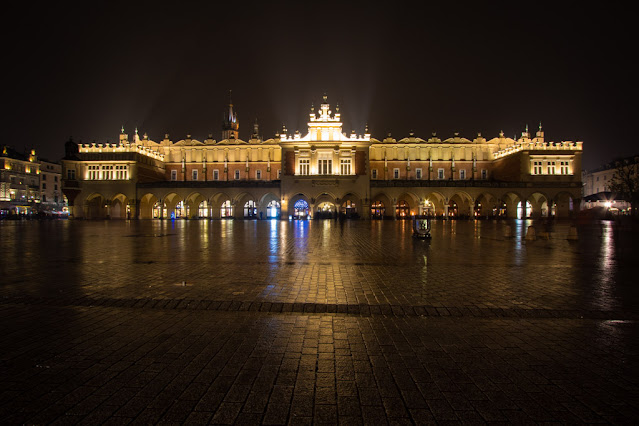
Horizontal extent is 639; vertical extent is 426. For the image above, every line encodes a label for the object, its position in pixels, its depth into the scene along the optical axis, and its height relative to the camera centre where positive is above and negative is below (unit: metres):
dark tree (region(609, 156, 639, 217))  35.62 +2.43
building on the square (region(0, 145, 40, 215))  68.94 +6.66
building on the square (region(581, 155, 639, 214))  73.12 +6.38
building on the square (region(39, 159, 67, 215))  79.31 +5.75
